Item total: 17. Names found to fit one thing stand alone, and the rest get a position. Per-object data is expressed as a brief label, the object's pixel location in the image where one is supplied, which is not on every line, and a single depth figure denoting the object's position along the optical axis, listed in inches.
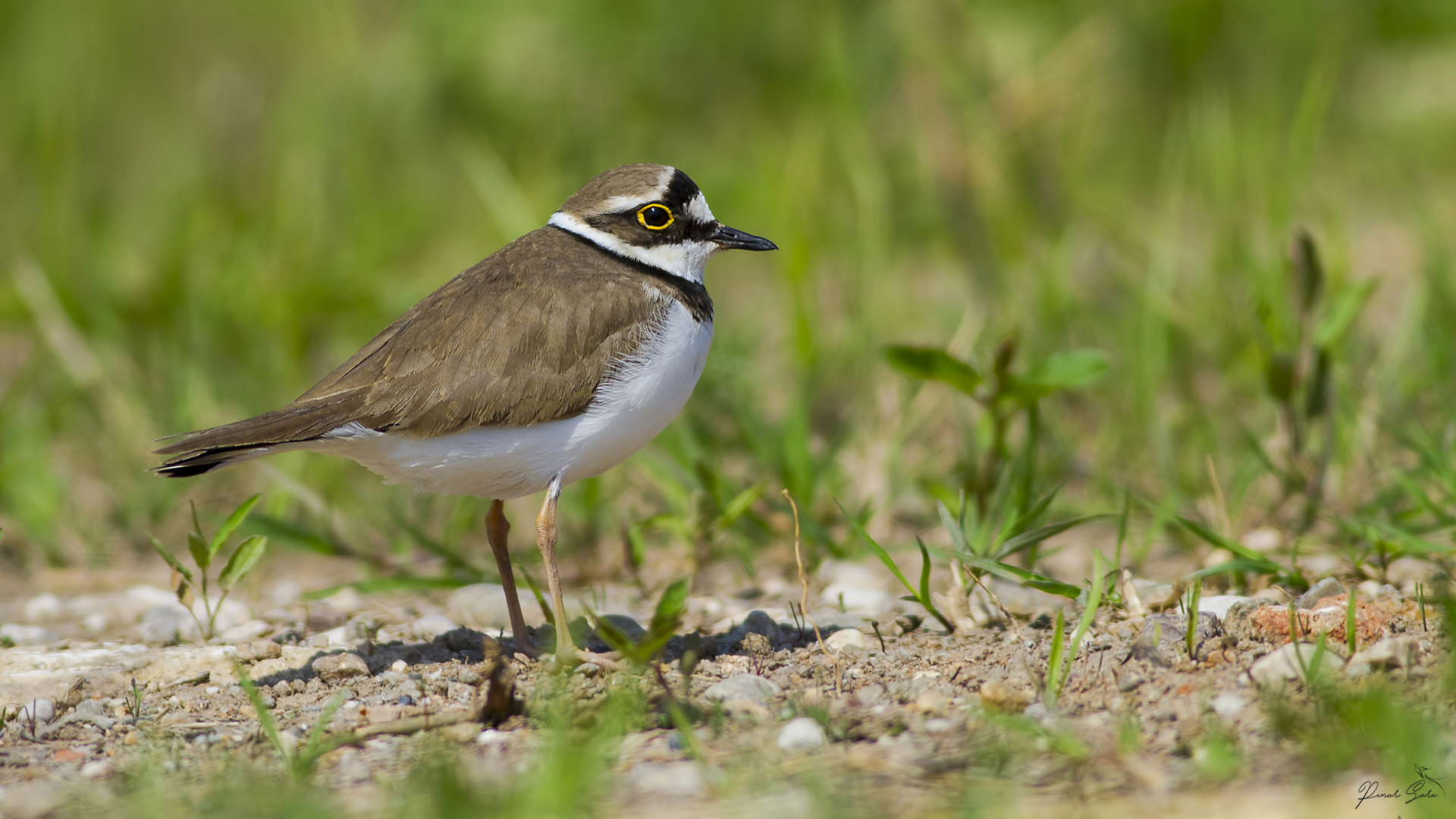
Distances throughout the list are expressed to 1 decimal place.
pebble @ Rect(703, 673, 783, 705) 277.3
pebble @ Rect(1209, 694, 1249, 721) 247.8
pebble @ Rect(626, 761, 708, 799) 230.1
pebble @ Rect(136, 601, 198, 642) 353.4
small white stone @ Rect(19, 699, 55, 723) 288.7
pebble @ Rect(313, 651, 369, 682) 311.9
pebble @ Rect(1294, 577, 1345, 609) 301.9
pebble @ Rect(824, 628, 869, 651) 314.3
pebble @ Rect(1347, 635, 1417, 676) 258.1
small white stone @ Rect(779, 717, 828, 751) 249.6
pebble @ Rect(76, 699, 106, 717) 290.8
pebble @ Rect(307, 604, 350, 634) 363.9
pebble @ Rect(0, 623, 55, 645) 347.9
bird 322.0
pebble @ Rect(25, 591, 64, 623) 378.3
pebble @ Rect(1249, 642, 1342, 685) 256.8
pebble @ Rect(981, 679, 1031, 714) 257.4
